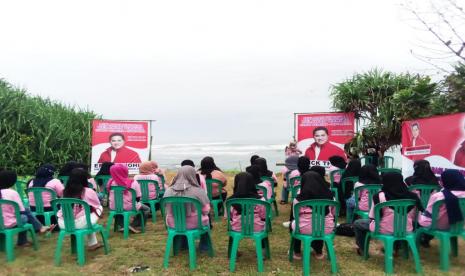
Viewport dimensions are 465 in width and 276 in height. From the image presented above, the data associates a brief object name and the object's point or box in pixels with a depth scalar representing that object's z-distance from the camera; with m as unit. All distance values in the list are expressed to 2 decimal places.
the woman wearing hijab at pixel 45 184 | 4.80
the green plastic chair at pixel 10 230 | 3.80
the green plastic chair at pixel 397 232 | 3.39
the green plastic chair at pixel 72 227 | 3.68
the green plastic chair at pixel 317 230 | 3.39
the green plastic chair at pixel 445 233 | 3.50
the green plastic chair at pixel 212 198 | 5.63
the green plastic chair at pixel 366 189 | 4.46
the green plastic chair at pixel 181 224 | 3.61
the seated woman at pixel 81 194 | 3.92
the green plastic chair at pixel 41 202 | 4.68
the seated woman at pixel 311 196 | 3.55
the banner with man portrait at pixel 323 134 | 8.38
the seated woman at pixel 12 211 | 3.90
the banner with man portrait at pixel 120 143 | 8.77
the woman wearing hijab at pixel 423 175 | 4.68
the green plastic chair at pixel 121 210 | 4.66
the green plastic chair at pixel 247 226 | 3.50
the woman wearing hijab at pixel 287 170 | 6.77
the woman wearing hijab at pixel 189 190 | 3.79
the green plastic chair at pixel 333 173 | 6.04
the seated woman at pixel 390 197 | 3.49
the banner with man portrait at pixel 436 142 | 5.26
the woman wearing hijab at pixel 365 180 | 4.62
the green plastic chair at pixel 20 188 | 5.96
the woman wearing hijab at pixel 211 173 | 5.72
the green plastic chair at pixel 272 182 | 5.72
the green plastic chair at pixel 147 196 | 5.45
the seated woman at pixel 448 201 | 3.46
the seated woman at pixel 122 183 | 4.74
